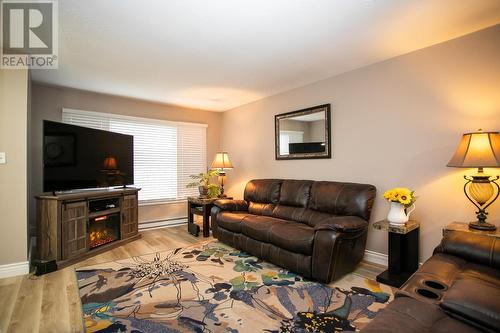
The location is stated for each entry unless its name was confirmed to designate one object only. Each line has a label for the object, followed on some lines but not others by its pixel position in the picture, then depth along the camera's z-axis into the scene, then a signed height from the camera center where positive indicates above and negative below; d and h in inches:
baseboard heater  181.5 -42.5
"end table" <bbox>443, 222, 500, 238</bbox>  76.1 -21.0
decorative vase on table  97.4 -19.2
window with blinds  169.2 +13.5
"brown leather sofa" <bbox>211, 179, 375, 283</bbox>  95.8 -26.7
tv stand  113.1 -28.2
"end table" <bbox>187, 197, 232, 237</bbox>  161.8 -29.7
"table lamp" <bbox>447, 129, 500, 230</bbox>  78.9 +1.2
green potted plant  173.9 -15.1
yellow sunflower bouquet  95.3 -11.8
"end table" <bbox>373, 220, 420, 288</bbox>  94.9 -34.5
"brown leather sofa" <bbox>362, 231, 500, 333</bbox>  41.3 -25.8
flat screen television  116.0 +5.8
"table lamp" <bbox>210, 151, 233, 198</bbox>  182.7 +2.6
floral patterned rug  72.1 -45.4
